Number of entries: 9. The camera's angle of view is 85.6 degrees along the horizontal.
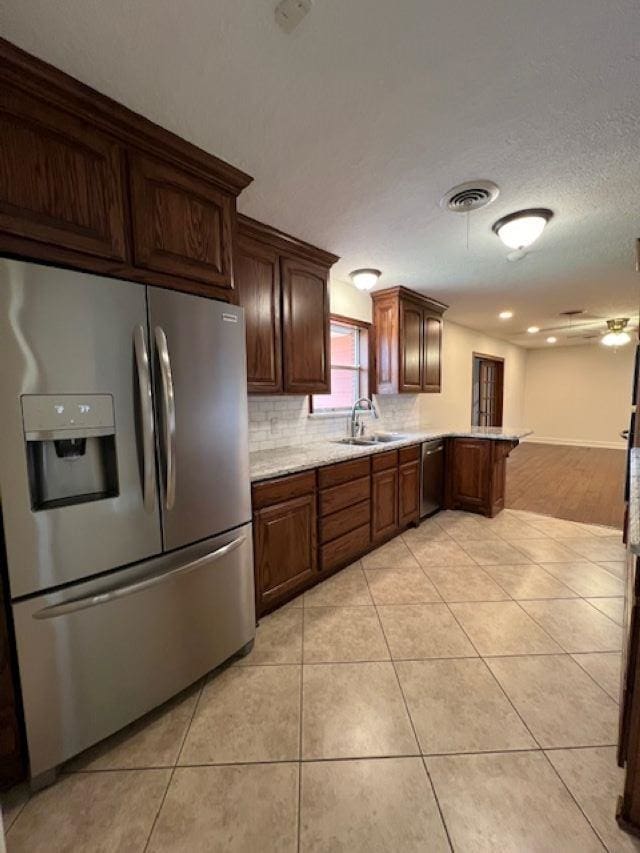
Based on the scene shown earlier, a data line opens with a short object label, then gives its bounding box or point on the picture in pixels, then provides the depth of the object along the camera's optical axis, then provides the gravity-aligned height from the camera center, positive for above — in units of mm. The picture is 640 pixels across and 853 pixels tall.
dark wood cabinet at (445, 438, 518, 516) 3688 -844
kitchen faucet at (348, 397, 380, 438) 3404 -234
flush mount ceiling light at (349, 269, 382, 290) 3014 +1064
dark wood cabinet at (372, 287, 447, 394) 3629 +643
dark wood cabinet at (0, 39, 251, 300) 1098 +805
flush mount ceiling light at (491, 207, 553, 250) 2098 +1041
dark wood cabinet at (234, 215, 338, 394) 2201 +636
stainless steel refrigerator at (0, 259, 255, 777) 1094 -329
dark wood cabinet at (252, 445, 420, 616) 2055 -845
